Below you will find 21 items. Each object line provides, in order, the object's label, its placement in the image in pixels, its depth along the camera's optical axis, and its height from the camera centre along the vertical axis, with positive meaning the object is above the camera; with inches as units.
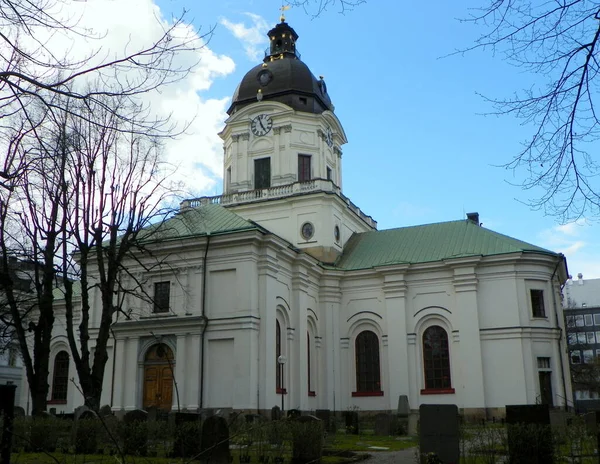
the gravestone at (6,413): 310.6 -8.8
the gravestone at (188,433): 529.4 -33.1
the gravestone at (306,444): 535.8 -44.4
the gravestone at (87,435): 610.8 -38.5
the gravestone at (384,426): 915.0 -49.5
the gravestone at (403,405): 1163.9 -25.0
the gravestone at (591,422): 615.7 -35.3
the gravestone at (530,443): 469.1 -39.4
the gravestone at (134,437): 581.7 -39.6
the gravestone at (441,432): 485.4 -31.6
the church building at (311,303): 1115.3 +176.1
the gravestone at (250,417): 883.9 -33.6
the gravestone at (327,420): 954.8 -41.3
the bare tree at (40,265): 798.5 +167.2
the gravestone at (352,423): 966.4 -48.1
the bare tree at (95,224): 826.2 +234.9
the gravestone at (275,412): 996.6 -31.0
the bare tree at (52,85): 307.9 +154.0
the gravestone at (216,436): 482.0 -32.7
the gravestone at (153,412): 816.4 -24.5
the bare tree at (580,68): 254.7 +131.5
